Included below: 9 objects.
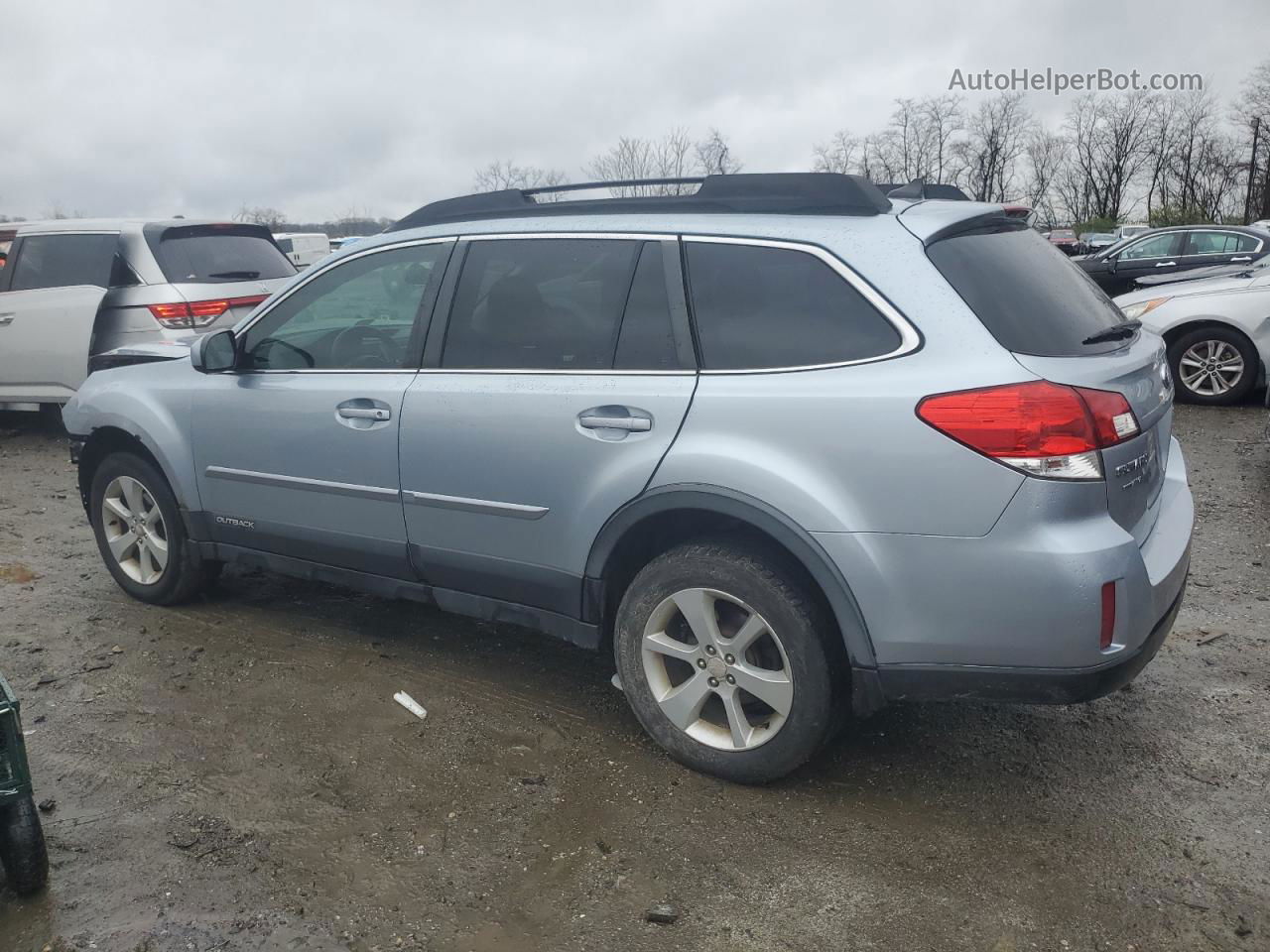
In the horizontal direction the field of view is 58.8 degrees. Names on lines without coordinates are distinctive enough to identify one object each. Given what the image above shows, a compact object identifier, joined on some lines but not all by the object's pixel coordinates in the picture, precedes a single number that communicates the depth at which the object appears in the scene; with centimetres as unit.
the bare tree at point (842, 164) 4356
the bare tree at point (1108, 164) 6397
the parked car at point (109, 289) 866
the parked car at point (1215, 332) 954
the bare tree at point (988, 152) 6159
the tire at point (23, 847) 288
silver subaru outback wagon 290
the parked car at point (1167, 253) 1667
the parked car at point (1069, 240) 3312
